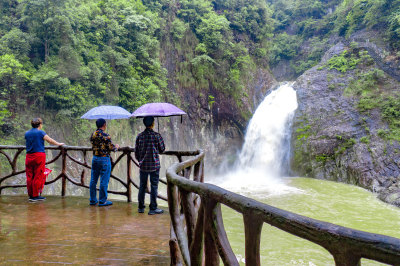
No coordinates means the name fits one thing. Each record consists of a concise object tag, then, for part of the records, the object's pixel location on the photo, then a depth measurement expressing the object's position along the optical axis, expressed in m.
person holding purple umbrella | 4.49
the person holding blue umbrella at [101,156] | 4.92
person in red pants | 5.14
